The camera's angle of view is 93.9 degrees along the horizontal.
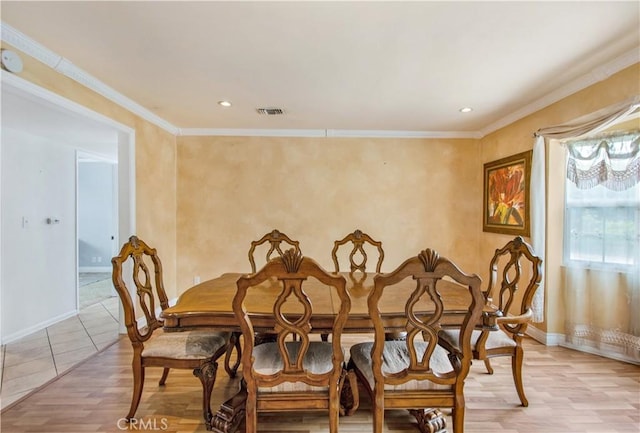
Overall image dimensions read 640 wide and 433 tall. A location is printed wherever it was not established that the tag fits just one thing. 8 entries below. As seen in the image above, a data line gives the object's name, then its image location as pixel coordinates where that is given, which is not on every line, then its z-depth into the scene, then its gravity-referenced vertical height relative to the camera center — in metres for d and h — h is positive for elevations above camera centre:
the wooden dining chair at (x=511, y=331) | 1.93 -0.77
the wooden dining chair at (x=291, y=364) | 1.32 -0.73
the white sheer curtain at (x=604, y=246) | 2.58 -0.26
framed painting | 3.26 +0.28
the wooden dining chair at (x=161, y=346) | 1.77 -0.81
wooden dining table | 1.60 -0.52
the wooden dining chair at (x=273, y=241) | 2.83 -0.23
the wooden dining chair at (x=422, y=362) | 1.34 -0.72
